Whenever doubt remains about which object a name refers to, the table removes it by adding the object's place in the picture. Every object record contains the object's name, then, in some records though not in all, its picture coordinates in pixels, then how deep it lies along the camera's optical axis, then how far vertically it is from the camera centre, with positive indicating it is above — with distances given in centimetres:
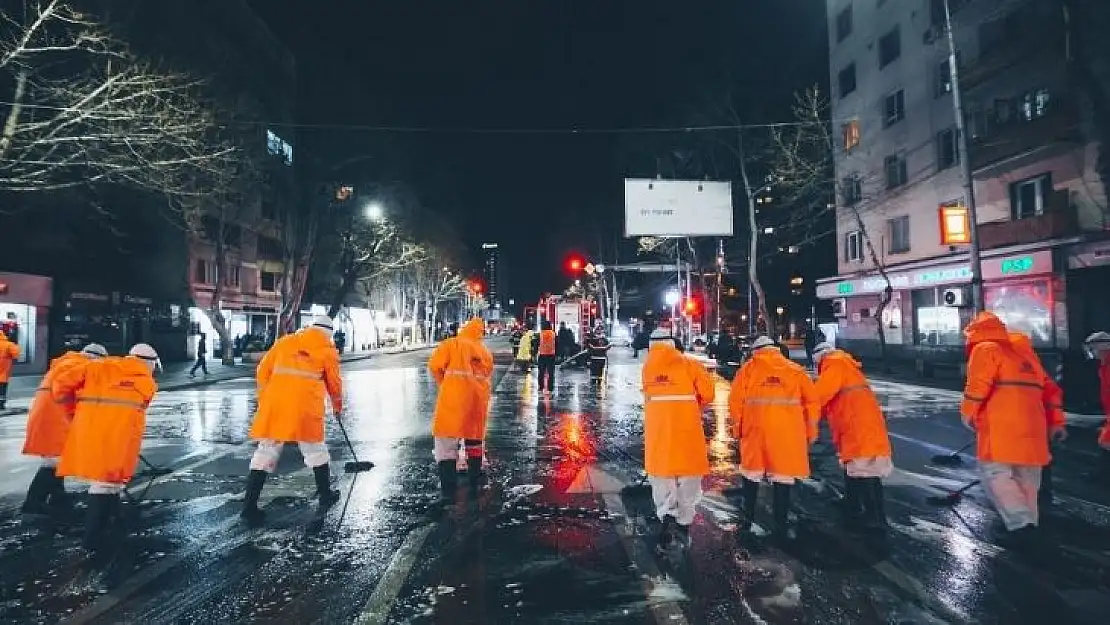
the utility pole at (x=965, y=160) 1794 +428
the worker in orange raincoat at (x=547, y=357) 1820 -57
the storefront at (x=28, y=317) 2512 +125
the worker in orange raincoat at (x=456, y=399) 710 -64
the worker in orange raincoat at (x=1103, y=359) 749 -44
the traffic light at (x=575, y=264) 2855 +294
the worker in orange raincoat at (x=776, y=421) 559 -76
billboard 2259 +405
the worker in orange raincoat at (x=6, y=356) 1291 -10
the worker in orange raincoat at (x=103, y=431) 534 -65
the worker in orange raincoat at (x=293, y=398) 620 -51
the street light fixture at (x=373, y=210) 3881 +735
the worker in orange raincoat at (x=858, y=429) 596 -89
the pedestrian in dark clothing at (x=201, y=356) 2527 -40
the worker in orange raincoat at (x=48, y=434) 619 -78
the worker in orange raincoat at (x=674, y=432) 548 -80
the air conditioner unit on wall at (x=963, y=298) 2427 +96
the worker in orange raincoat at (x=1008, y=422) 557 -82
